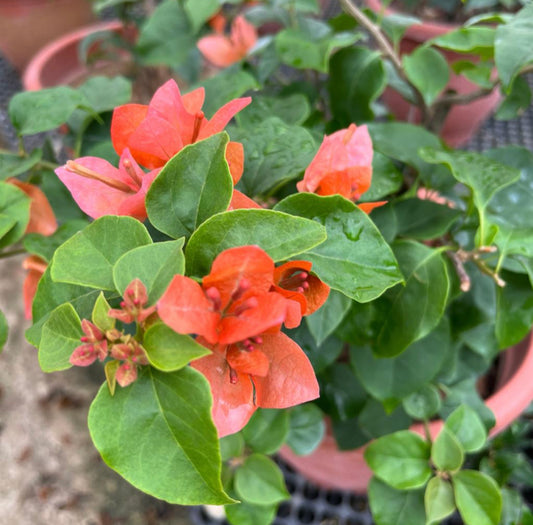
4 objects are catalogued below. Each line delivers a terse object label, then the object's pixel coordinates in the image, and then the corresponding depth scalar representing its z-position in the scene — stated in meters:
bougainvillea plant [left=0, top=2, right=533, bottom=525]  0.26
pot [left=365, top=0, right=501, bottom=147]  0.91
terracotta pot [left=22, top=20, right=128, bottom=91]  1.01
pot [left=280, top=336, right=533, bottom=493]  0.57
